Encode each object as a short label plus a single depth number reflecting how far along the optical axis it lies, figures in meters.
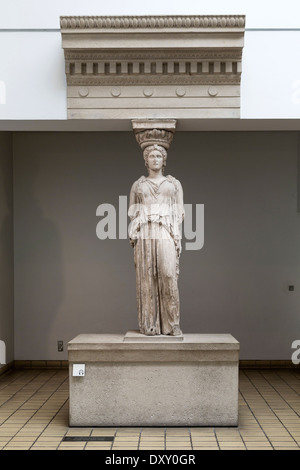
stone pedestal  6.16
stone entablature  6.20
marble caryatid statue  6.31
